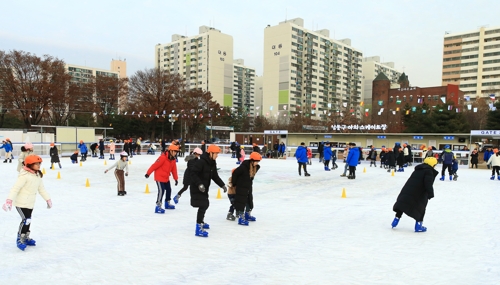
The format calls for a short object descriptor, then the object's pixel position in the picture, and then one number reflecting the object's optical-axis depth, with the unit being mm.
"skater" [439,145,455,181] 14008
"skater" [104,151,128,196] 9297
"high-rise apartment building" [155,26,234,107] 97938
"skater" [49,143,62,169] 16031
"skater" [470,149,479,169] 20436
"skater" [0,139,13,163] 19172
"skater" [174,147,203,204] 5154
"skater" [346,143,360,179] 13898
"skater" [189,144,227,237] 5121
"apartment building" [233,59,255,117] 114500
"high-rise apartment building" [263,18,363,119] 87062
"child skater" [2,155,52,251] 4523
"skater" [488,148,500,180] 14873
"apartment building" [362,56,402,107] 113156
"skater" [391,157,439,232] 5793
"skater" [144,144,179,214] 7145
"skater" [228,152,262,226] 6016
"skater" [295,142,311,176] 14820
